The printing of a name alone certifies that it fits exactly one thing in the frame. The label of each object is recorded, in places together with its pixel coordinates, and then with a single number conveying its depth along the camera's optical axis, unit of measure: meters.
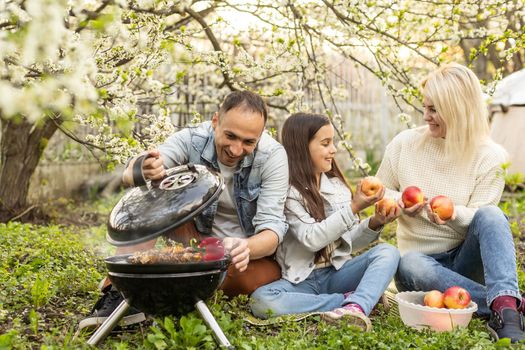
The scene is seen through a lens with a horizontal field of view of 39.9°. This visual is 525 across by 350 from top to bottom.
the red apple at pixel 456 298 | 3.54
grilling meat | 2.82
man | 3.56
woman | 3.89
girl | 3.76
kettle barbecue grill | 2.76
